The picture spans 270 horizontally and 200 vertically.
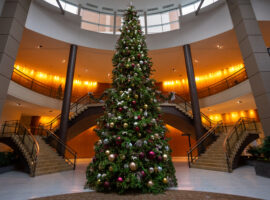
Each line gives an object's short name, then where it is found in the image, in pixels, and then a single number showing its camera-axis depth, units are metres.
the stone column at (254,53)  6.63
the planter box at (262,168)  5.41
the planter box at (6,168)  7.43
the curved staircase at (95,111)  10.74
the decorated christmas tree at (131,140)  3.85
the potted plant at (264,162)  5.45
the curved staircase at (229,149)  7.29
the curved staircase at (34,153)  7.05
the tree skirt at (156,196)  3.55
